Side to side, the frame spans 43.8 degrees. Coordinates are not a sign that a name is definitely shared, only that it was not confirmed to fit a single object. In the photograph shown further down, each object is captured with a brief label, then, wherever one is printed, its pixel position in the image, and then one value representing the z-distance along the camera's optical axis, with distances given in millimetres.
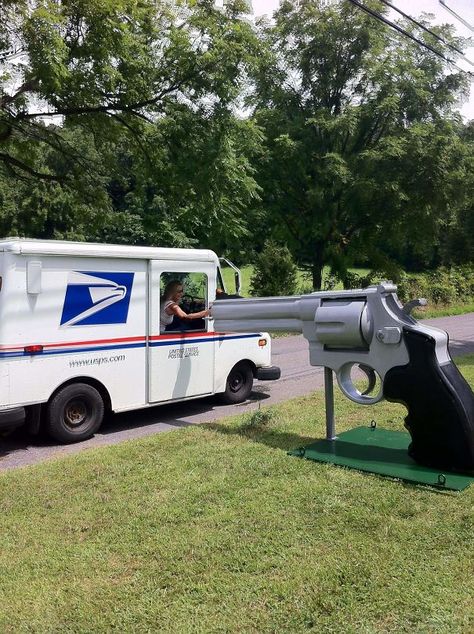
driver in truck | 8008
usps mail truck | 6543
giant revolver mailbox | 4945
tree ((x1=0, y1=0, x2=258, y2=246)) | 10398
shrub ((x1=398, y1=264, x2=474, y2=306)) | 28531
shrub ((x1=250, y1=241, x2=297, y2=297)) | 20438
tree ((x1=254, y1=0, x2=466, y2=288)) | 22906
